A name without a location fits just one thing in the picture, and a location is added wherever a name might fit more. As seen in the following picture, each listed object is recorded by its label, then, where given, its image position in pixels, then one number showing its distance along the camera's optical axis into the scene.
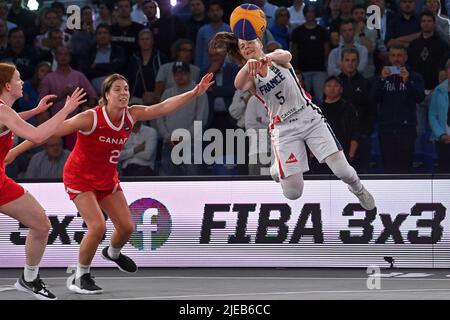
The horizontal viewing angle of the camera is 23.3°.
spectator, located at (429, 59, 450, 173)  14.71
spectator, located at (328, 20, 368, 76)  15.53
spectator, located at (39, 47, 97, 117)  16.03
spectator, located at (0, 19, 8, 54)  17.11
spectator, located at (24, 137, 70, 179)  15.32
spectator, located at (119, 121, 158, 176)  15.19
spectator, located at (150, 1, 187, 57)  16.38
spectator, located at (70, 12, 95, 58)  16.75
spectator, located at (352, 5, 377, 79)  15.56
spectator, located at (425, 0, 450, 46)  15.55
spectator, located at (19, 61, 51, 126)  16.42
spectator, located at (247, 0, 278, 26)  16.38
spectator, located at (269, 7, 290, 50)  16.12
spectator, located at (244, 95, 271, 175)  14.73
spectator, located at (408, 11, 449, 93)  15.39
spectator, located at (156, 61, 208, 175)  15.21
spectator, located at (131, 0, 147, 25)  16.97
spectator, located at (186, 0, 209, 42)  16.48
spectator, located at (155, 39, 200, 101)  15.82
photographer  14.69
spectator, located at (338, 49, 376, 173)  14.99
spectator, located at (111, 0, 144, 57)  16.47
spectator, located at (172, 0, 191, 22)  16.72
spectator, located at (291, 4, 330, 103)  15.63
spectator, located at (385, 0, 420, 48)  15.70
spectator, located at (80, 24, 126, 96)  16.39
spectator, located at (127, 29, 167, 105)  16.06
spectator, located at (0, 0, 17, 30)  17.27
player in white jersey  10.73
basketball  10.35
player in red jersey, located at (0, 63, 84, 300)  9.68
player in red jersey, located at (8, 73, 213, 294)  11.29
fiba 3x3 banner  14.11
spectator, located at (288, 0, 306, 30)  16.33
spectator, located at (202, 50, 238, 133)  15.45
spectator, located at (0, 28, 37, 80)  16.84
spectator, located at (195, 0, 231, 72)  16.16
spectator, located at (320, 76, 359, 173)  14.68
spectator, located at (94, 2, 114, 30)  16.95
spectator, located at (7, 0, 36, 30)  17.42
